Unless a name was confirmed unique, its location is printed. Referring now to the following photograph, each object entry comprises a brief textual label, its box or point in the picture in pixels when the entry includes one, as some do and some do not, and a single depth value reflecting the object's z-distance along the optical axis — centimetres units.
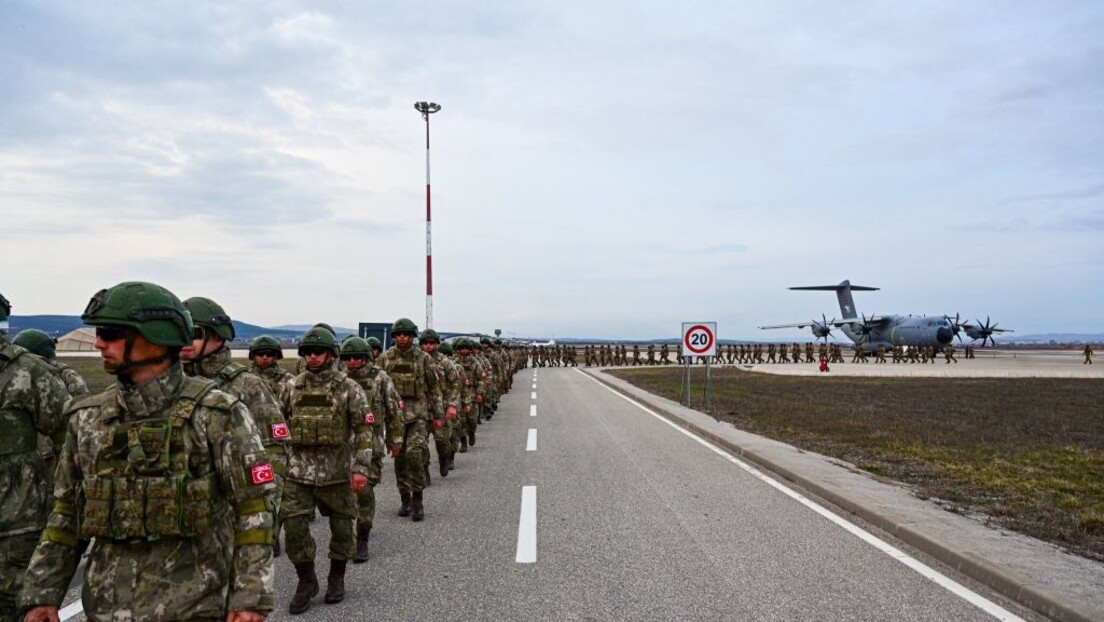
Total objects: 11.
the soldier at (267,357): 789
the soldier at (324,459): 558
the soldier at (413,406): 841
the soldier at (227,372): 464
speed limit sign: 2145
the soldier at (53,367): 454
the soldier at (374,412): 675
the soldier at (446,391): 1084
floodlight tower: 3068
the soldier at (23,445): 414
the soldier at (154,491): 290
